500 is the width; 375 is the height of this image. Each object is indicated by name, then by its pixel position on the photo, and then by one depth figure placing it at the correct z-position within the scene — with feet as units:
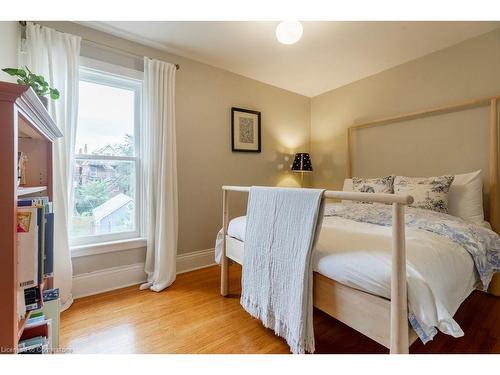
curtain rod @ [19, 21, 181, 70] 6.34
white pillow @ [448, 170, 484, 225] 6.15
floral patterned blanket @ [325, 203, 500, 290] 4.29
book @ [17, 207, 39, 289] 2.47
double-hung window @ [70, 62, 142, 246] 6.53
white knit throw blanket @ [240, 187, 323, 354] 3.75
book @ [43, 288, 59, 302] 3.78
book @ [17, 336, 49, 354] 2.98
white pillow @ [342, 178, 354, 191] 8.47
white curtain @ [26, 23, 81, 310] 5.53
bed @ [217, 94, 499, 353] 2.81
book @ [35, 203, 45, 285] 2.86
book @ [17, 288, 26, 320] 2.54
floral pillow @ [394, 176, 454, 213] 6.06
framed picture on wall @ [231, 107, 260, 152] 9.20
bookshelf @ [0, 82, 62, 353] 2.12
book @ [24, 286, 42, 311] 2.72
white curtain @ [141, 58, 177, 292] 7.00
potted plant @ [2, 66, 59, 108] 3.89
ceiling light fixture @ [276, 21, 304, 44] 5.51
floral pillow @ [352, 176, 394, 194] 7.17
